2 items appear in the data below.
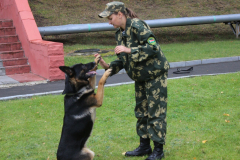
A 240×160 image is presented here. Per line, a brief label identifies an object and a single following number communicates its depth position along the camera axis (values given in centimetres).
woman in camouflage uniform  675
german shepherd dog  698
